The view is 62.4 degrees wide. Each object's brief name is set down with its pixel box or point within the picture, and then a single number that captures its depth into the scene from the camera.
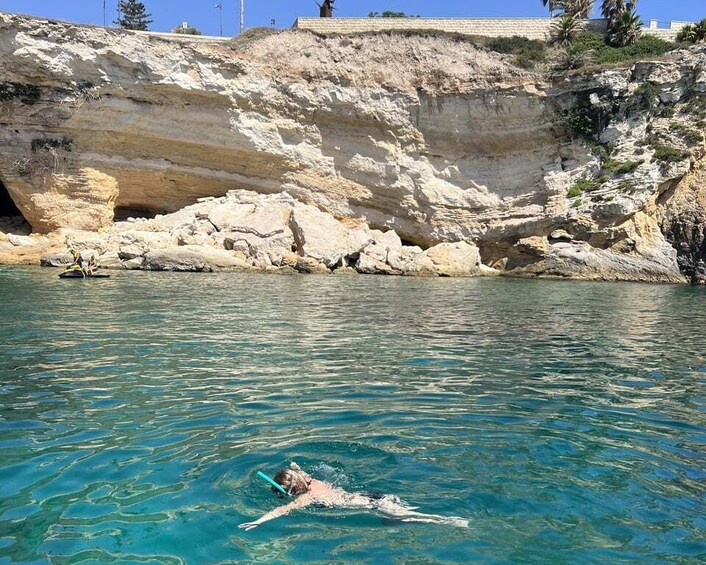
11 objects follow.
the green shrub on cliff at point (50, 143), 29.86
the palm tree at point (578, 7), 39.34
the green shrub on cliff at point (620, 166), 30.94
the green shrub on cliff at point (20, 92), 28.67
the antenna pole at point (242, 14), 48.62
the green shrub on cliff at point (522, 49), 34.47
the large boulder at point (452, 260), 29.77
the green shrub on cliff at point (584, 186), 31.50
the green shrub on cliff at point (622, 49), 33.88
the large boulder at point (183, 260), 25.97
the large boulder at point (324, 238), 28.96
